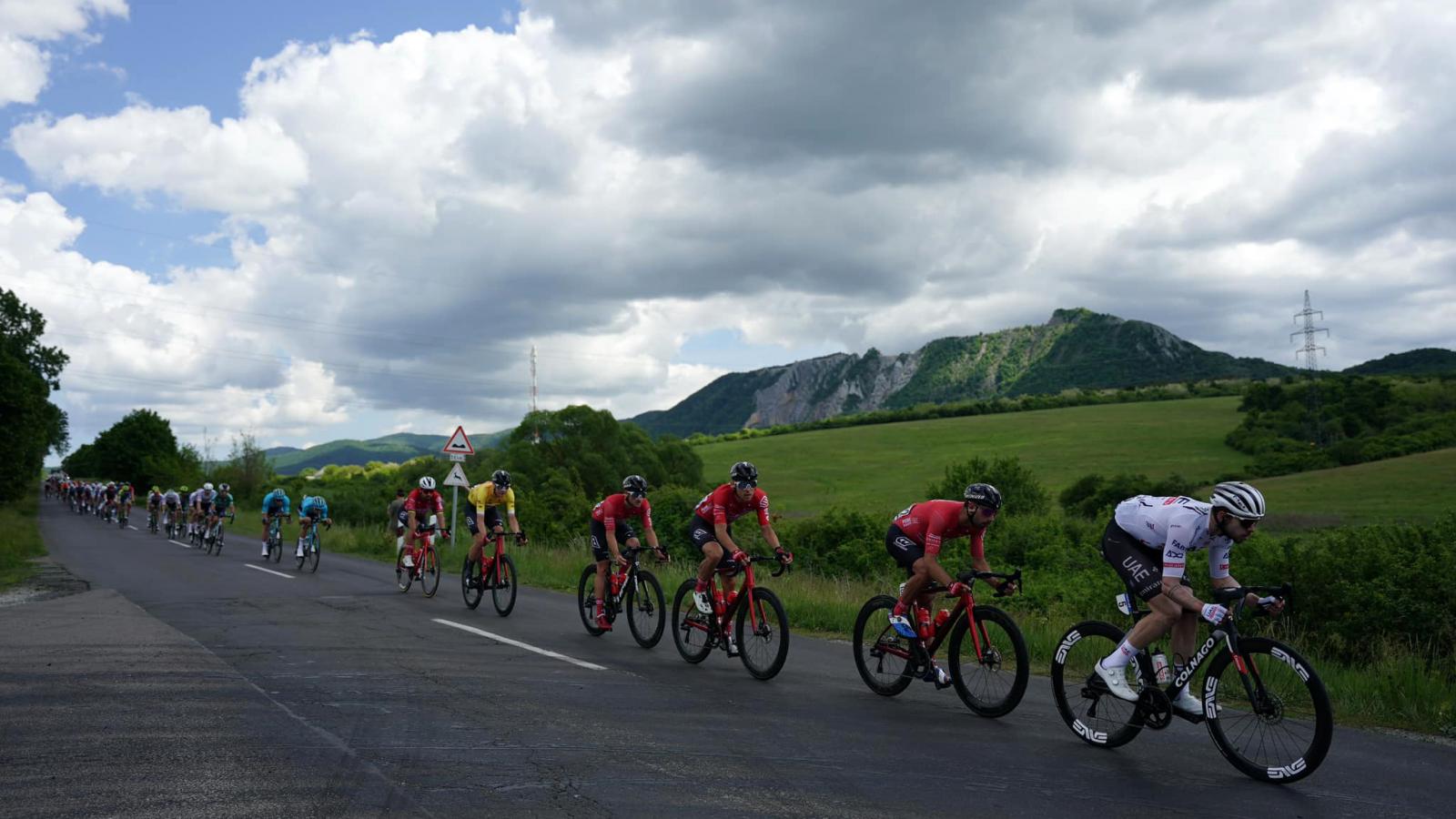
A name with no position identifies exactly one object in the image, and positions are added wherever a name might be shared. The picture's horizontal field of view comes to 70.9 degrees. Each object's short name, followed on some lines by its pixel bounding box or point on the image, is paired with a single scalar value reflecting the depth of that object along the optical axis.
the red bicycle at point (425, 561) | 16.67
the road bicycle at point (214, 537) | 28.02
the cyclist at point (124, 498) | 47.41
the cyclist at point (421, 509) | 16.67
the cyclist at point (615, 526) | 10.92
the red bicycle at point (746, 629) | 9.13
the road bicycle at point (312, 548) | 21.61
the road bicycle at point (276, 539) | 24.23
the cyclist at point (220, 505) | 28.00
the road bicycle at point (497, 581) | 13.95
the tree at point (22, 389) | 51.84
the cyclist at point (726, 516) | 9.34
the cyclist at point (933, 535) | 7.50
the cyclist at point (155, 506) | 41.97
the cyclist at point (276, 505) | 23.55
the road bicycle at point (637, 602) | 10.98
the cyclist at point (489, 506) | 13.96
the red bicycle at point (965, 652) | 7.52
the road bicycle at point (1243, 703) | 5.88
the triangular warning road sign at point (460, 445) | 25.08
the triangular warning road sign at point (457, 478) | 25.40
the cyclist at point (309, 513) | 21.62
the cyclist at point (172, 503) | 37.19
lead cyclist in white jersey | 6.02
